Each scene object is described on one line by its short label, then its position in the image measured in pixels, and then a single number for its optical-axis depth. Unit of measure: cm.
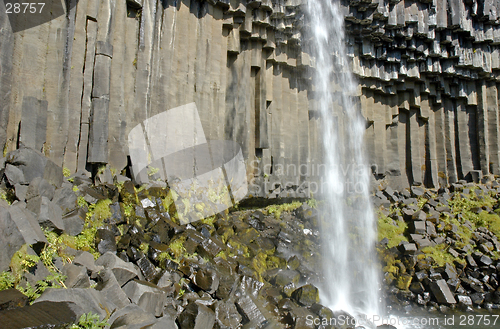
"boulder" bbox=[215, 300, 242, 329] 543
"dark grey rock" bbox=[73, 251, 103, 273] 464
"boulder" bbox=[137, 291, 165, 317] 461
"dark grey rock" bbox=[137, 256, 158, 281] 550
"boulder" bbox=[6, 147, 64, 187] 523
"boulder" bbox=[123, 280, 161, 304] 463
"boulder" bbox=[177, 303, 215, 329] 481
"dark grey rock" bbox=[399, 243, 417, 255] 1036
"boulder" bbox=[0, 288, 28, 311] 325
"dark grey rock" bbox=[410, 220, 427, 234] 1132
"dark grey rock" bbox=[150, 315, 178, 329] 395
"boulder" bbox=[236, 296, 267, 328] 572
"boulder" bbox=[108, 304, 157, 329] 373
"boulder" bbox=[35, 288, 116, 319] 353
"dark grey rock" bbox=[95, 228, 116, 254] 543
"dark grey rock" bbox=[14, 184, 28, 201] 489
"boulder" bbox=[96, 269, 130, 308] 427
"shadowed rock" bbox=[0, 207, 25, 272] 370
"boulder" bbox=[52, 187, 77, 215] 545
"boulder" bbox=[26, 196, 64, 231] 475
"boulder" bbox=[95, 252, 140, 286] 478
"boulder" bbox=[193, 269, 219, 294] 580
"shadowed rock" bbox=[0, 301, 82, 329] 300
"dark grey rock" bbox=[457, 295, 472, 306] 939
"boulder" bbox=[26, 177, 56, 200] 498
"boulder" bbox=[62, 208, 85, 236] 524
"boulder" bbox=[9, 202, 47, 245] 412
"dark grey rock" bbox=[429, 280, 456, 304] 920
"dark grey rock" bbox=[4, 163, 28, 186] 499
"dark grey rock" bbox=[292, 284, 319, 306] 662
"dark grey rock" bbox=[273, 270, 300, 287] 703
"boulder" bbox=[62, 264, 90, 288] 421
